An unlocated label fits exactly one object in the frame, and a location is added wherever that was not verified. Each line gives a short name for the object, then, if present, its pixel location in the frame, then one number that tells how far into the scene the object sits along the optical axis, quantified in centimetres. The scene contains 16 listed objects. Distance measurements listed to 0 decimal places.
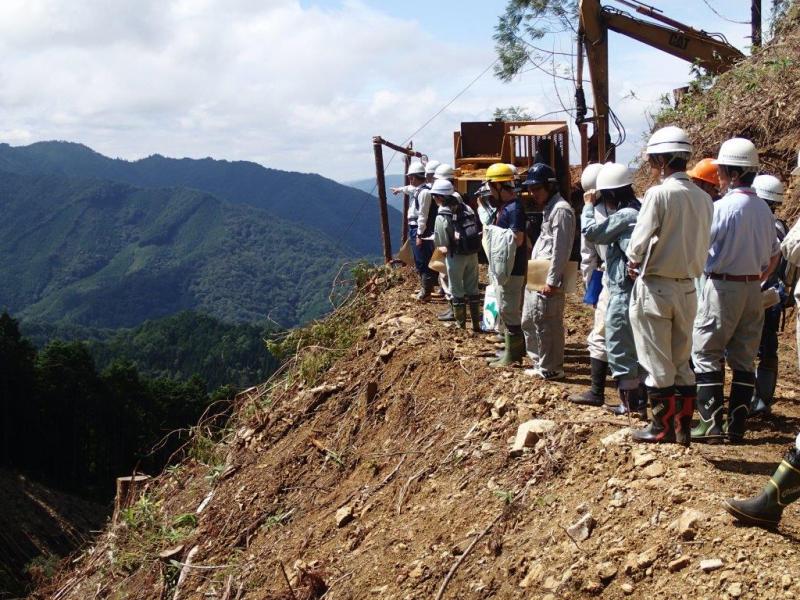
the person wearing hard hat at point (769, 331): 546
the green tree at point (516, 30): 1858
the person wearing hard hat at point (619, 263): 481
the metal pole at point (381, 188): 1109
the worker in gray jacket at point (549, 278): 585
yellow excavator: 1431
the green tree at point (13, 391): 3259
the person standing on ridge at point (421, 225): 912
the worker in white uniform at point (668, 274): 424
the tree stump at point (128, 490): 908
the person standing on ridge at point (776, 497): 330
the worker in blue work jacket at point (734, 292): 476
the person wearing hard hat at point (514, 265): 640
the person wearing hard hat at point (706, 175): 539
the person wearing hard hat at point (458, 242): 783
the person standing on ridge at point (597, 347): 544
